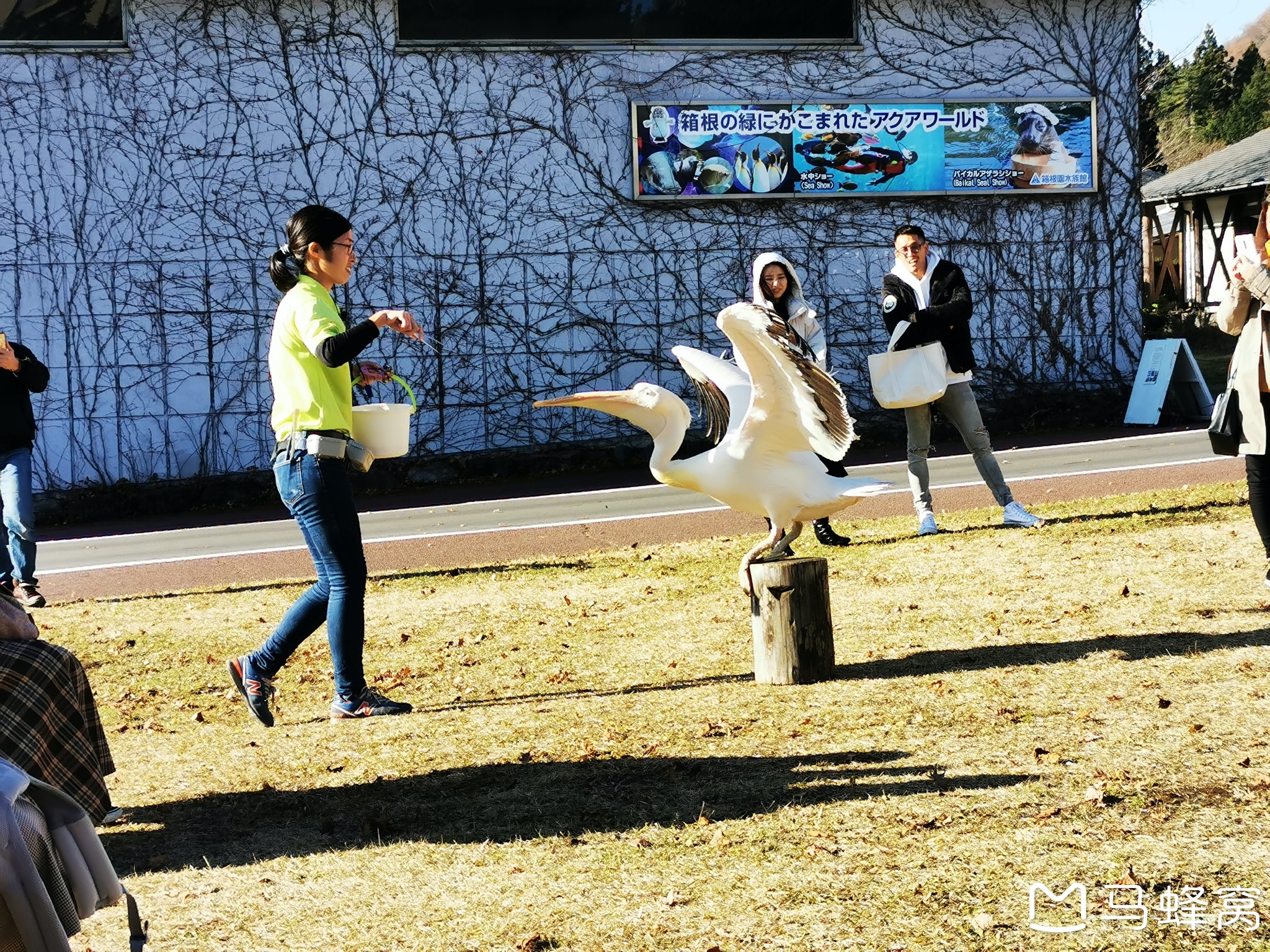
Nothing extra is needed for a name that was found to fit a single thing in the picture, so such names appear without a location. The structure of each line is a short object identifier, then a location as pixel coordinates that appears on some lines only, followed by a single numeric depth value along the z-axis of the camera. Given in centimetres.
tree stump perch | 615
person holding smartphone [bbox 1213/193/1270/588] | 642
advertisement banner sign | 1706
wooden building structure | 2933
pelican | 593
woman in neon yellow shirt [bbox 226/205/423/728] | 563
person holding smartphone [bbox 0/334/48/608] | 916
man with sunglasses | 916
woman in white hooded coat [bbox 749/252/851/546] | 864
